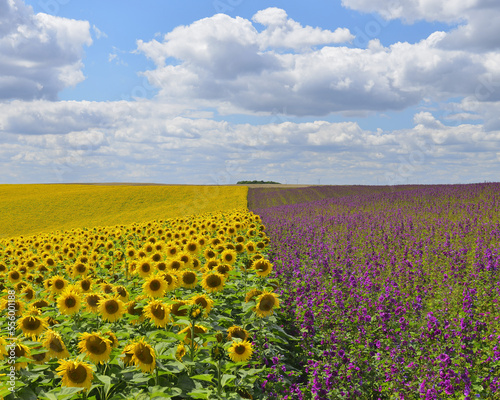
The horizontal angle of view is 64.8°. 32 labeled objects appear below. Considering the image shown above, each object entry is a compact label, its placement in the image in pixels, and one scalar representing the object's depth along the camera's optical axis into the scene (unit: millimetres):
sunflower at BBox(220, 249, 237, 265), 6793
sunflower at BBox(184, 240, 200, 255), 7977
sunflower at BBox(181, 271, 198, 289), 5523
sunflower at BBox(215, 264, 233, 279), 5834
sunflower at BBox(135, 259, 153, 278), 6122
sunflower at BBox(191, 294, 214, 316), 4102
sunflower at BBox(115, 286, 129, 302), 4824
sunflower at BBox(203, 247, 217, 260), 7555
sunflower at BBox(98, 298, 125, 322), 4250
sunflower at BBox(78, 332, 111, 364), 3277
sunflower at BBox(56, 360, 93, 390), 3072
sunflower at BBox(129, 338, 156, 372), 3227
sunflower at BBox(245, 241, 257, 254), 8391
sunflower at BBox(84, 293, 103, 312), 4535
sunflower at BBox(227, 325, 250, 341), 4027
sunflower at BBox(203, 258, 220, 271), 6465
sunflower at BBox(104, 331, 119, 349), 3488
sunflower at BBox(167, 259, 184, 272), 6238
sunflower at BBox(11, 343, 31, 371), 3389
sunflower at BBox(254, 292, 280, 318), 4723
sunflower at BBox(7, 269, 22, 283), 7812
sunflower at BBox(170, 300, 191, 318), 4304
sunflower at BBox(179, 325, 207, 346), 3964
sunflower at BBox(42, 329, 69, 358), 3670
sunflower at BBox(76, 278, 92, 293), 5590
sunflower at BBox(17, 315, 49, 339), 4121
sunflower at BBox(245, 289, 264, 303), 5141
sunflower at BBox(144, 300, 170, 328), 3934
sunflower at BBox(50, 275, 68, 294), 5984
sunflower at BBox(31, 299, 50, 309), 5156
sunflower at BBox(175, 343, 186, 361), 3619
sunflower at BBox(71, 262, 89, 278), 7402
